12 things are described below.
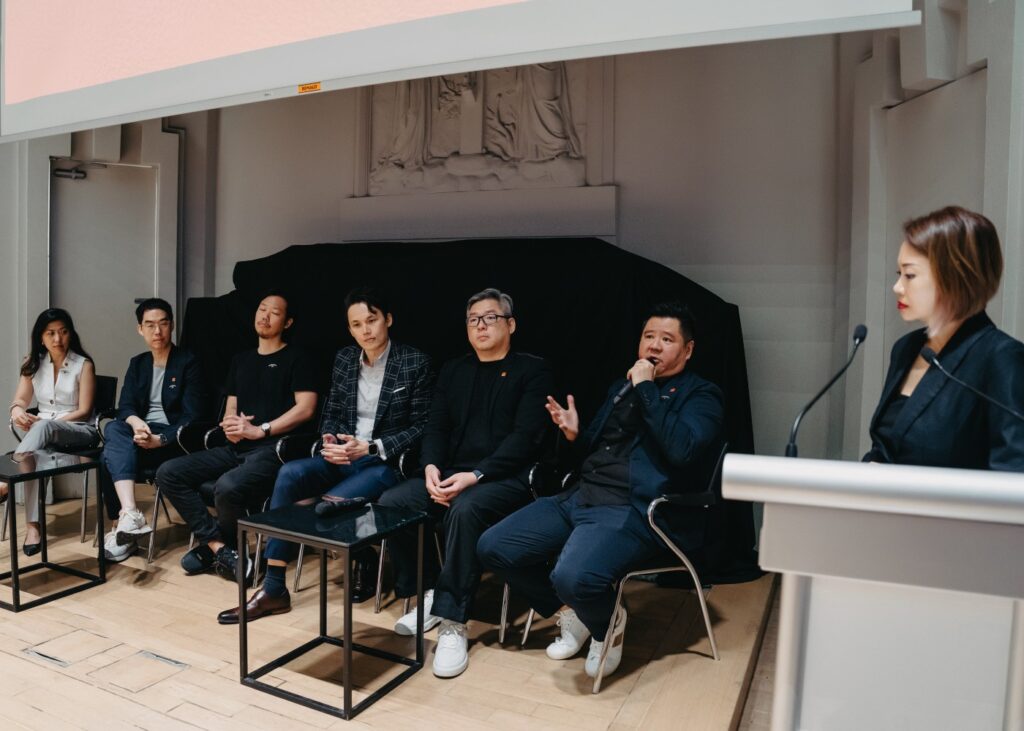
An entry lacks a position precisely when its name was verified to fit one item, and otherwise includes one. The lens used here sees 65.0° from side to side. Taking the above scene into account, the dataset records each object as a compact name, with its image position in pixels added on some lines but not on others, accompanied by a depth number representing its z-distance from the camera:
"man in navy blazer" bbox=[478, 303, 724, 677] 2.46
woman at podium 1.54
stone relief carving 3.97
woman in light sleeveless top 4.05
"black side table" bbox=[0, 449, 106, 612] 3.05
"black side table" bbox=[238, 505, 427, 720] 2.31
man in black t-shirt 3.34
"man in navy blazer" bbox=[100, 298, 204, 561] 3.79
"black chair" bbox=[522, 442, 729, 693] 2.47
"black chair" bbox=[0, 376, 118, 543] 4.13
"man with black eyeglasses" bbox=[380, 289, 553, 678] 2.74
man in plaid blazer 3.21
